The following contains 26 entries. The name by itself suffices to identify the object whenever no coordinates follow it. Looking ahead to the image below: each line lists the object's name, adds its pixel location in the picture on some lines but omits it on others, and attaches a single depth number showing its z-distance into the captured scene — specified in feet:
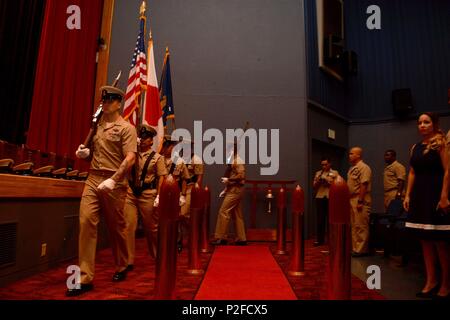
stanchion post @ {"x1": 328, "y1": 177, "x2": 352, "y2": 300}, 6.26
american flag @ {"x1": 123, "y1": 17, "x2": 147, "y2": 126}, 14.70
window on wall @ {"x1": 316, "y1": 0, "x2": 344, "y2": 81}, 27.71
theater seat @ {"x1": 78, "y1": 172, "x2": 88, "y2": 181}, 14.70
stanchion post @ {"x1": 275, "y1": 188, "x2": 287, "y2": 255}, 16.80
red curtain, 14.93
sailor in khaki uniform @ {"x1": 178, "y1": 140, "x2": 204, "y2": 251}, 16.99
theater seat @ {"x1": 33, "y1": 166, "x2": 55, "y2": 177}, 11.48
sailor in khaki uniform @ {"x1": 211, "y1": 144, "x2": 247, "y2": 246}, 19.08
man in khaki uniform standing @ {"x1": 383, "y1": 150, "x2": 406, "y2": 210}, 19.53
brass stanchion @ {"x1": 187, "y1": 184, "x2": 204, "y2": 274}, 12.12
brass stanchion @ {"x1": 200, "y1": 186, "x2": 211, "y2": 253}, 16.60
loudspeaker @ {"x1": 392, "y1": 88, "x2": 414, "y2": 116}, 27.58
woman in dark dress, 8.95
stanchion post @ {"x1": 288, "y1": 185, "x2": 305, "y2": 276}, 12.23
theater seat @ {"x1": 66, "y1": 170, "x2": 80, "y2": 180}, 13.80
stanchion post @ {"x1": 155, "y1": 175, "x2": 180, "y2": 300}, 6.13
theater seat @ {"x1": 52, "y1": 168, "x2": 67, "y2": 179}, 12.77
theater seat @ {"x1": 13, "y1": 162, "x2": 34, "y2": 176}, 10.43
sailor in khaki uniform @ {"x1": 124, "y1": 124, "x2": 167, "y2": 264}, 12.70
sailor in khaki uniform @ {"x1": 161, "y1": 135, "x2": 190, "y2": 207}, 16.63
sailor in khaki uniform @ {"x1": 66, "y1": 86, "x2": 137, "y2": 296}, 9.55
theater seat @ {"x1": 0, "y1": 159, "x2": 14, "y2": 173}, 9.73
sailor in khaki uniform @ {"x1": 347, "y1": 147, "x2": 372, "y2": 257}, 16.31
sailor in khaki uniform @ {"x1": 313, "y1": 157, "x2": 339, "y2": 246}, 19.93
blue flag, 19.25
